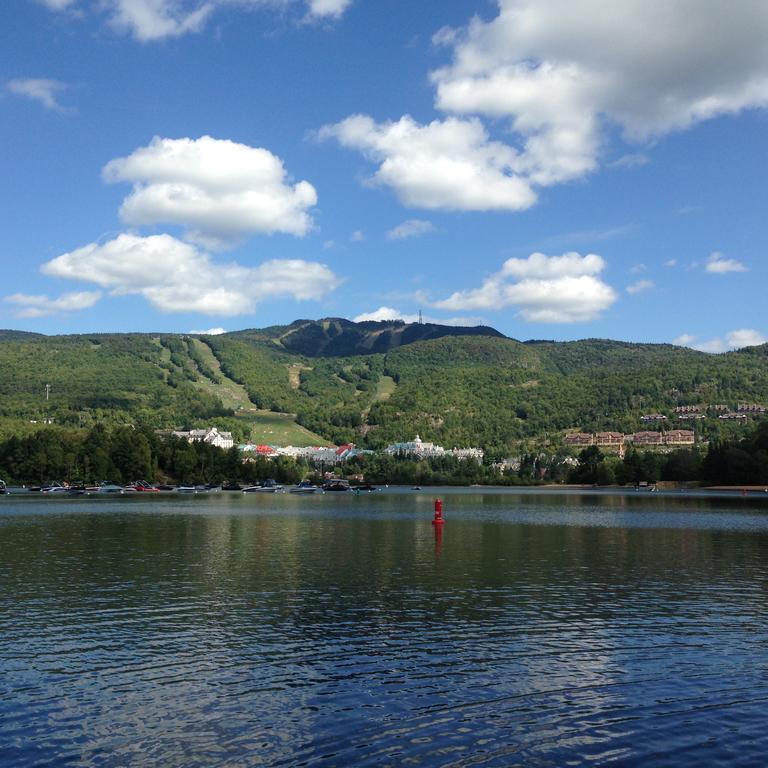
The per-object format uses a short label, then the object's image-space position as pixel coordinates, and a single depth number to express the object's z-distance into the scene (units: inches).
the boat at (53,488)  6943.9
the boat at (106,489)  7245.1
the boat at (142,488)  7435.0
